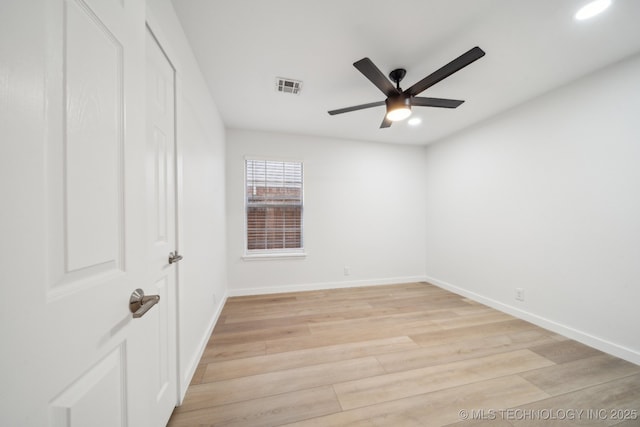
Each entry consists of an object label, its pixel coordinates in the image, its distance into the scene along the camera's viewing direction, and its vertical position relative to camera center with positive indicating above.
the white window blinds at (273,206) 3.37 +0.14
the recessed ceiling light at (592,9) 1.36 +1.31
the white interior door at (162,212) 1.07 +0.02
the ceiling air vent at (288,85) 2.10 +1.30
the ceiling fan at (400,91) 1.50 +1.02
